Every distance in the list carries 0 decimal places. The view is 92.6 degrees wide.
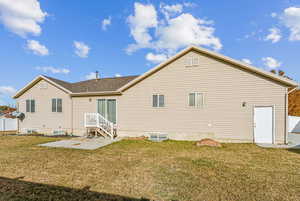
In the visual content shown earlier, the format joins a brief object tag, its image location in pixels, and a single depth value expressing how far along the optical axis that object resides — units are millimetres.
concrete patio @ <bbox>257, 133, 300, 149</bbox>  7372
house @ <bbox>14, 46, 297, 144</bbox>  8227
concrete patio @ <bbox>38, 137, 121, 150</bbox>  7824
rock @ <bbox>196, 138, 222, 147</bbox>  7953
